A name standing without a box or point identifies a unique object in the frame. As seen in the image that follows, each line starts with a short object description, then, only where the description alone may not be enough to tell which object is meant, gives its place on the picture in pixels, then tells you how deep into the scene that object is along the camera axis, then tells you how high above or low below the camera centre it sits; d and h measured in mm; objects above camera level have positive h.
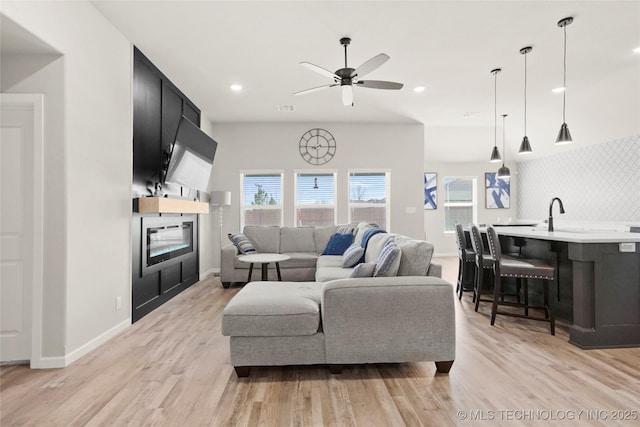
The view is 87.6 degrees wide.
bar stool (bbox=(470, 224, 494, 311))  3592 -498
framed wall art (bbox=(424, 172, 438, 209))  8578 +572
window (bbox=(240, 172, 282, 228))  6719 +289
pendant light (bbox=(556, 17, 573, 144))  3109 +887
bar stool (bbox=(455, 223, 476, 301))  4324 -631
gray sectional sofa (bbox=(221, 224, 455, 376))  2209 -761
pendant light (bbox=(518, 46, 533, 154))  3639 +1776
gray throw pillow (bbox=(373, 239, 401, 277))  2480 -389
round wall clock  6652 +1325
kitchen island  2725 -650
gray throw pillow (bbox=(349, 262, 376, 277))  2551 -443
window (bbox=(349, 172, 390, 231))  6766 +371
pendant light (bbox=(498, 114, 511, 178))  5664 +674
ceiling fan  3059 +1361
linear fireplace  3793 -373
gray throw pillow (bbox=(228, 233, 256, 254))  5148 -483
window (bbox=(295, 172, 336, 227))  6734 +310
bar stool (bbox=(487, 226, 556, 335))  3035 -553
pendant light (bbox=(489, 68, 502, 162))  4301 +1800
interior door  2469 -86
